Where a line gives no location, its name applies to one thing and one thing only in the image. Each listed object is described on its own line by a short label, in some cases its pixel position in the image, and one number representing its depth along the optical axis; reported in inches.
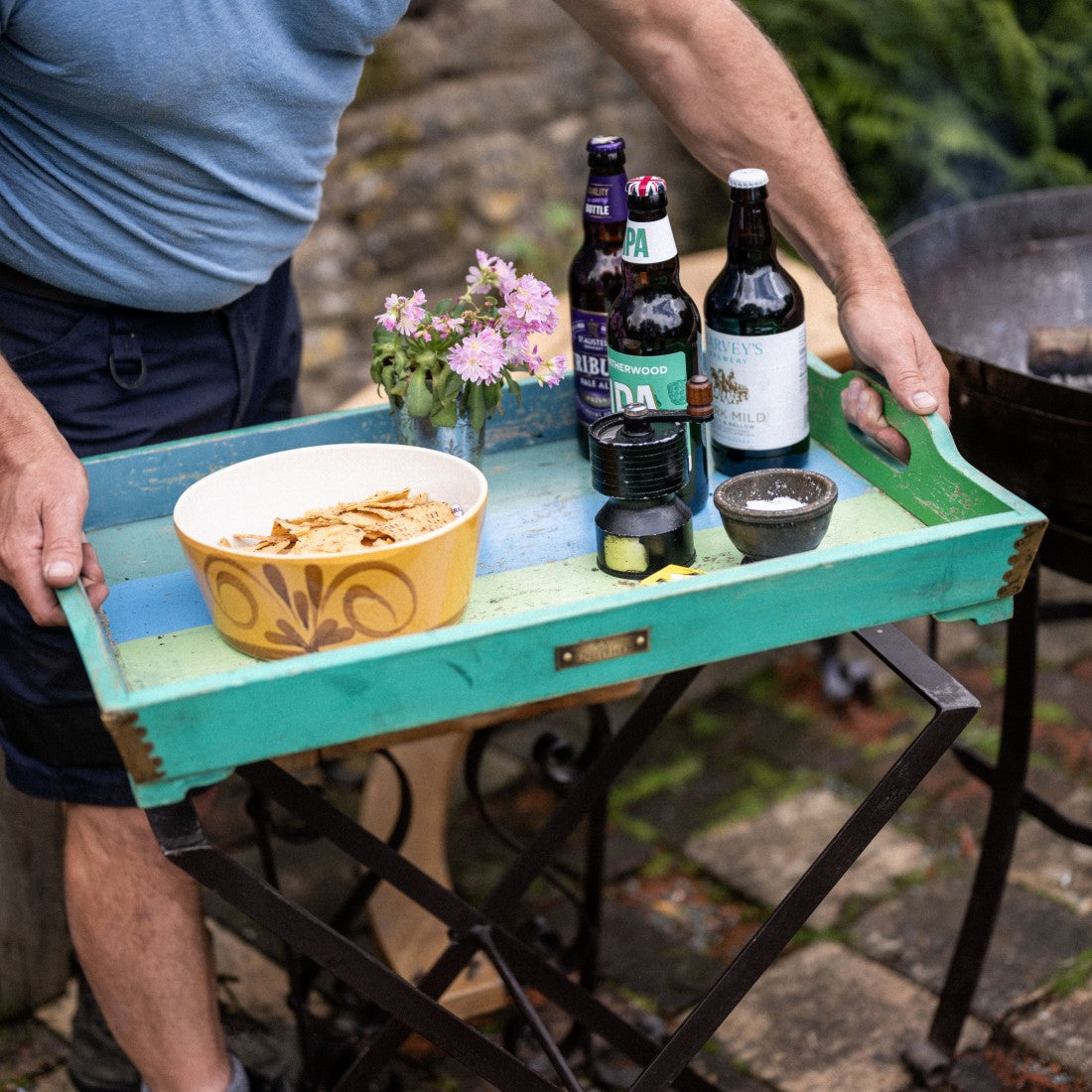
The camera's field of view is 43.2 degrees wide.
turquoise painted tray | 49.9
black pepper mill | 58.6
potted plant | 65.1
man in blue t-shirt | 64.9
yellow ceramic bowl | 53.1
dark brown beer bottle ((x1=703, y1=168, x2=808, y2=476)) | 65.7
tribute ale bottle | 69.5
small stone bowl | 57.4
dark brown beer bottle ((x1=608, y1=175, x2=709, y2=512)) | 63.6
